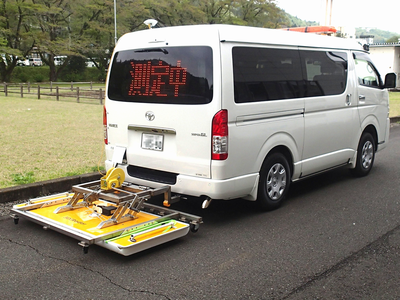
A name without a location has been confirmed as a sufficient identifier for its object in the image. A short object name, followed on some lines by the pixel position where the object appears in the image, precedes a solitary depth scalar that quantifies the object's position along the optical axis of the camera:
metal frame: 4.23
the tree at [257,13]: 64.50
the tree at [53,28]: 45.53
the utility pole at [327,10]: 15.26
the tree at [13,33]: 43.25
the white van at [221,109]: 4.85
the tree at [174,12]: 55.94
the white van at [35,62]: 64.33
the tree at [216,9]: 62.78
